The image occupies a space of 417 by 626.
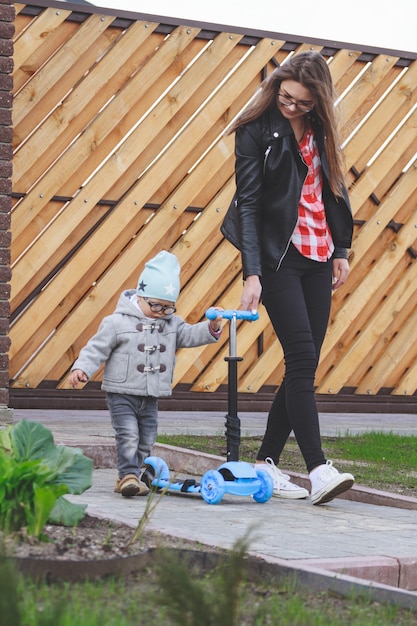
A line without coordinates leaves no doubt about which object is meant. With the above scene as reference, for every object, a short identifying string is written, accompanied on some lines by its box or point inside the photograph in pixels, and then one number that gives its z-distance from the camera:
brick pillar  11.83
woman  8.92
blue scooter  8.50
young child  9.12
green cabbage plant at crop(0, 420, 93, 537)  5.35
